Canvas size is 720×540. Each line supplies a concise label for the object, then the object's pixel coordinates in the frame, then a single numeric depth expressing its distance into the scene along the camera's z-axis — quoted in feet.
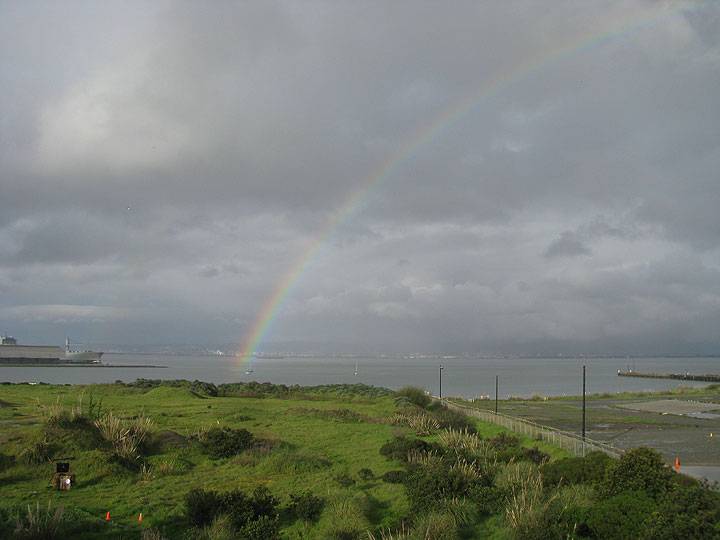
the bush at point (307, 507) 54.28
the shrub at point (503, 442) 94.22
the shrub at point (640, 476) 52.85
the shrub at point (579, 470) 64.18
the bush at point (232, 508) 49.88
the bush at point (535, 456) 82.88
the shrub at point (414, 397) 171.22
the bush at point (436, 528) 47.57
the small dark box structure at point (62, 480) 59.57
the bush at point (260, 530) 48.03
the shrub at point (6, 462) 64.95
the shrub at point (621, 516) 47.11
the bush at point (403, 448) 83.30
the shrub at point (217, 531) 46.66
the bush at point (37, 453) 67.36
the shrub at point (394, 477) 69.82
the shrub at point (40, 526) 41.73
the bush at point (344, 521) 50.16
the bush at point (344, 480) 67.59
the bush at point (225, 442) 80.48
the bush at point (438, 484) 58.44
